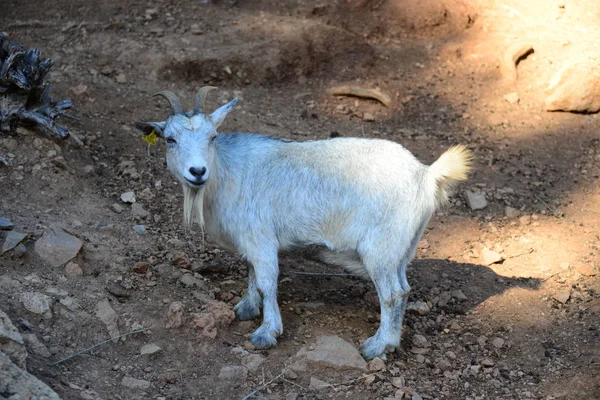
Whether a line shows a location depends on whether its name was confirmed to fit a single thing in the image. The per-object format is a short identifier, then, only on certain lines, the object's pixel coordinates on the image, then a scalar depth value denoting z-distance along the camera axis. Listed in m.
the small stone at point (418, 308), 6.78
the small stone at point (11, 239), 6.18
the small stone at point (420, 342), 6.38
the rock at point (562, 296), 6.95
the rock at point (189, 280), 6.70
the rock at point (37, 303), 5.78
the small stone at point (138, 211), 7.52
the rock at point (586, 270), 7.35
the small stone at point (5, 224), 6.36
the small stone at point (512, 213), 8.22
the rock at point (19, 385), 4.49
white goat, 6.02
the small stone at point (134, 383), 5.46
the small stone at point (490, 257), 7.57
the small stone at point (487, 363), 6.15
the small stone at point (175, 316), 6.08
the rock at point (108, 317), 5.94
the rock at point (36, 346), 5.42
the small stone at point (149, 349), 5.81
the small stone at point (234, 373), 5.70
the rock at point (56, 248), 6.35
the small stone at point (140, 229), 7.20
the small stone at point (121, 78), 9.43
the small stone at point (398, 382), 5.77
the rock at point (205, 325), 6.05
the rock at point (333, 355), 5.91
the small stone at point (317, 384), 5.73
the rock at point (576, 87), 9.62
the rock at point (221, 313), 6.17
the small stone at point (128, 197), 7.67
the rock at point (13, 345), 4.99
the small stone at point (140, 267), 6.62
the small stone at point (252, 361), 5.81
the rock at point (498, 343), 6.39
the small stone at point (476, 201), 8.33
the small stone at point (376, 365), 5.94
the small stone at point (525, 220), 8.12
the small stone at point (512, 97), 9.97
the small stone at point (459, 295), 7.05
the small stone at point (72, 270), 6.34
